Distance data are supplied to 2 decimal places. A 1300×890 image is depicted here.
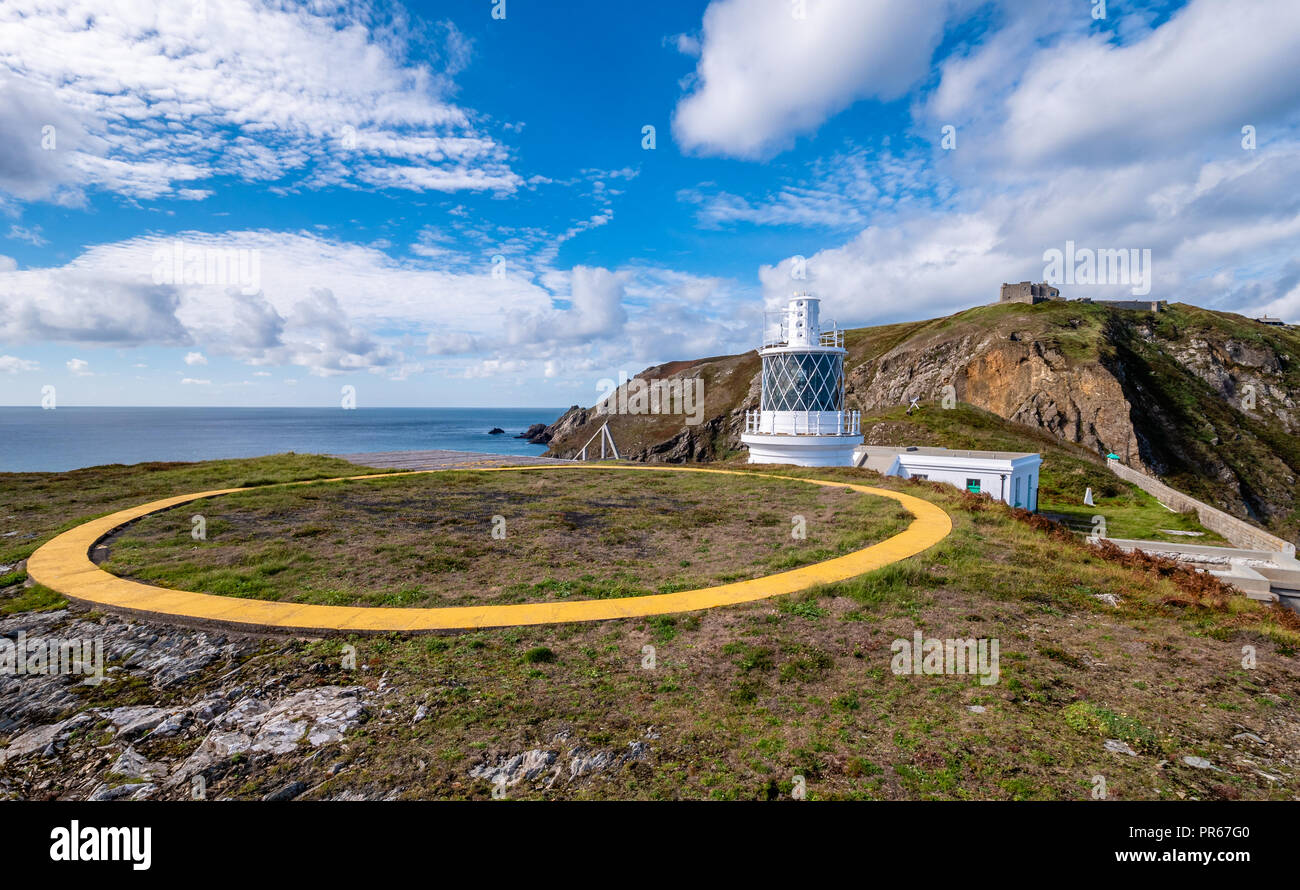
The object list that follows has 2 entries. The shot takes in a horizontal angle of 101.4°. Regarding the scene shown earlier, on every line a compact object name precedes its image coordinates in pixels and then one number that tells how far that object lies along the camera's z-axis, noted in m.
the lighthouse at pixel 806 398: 32.28
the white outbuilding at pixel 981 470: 27.33
